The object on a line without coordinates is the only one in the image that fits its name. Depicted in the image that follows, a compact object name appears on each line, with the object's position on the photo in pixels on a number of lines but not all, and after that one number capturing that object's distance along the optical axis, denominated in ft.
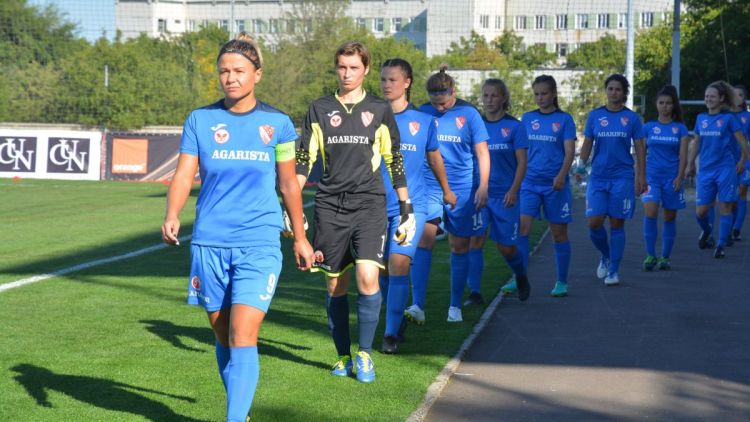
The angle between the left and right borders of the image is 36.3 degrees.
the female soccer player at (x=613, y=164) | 37.14
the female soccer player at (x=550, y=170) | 34.91
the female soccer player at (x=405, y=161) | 25.08
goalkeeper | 21.89
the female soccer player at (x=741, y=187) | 49.80
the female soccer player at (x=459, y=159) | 28.86
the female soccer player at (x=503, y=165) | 31.37
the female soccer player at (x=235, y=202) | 17.22
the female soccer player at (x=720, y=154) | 46.19
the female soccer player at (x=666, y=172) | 42.91
